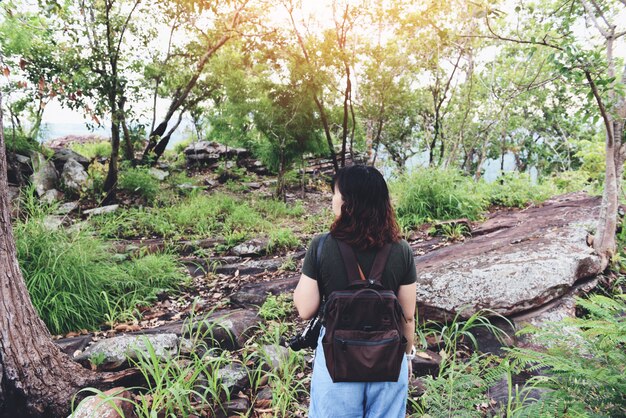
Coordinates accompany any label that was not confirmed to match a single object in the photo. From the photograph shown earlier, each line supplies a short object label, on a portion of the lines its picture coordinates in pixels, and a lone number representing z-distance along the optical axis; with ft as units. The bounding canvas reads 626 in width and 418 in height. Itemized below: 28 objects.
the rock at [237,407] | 9.75
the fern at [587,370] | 7.19
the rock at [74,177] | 33.68
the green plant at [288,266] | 20.63
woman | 6.37
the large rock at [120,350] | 10.94
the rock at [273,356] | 11.06
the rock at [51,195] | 30.65
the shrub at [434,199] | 24.38
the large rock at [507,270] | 13.04
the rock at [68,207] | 29.08
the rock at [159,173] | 39.77
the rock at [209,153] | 51.26
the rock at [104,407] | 8.33
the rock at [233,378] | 10.49
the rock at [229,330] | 13.01
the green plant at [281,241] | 24.14
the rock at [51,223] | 16.93
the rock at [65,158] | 36.40
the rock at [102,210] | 28.81
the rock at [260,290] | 16.83
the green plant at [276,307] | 14.98
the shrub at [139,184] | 33.88
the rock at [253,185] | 44.31
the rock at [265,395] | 10.42
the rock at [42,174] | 31.99
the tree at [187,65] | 36.78
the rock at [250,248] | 23.68
